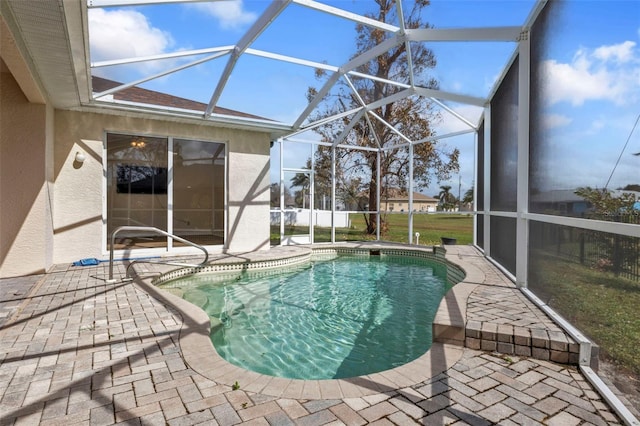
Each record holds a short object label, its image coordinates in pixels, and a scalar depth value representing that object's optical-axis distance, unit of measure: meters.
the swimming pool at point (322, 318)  3.66
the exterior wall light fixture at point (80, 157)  7.17
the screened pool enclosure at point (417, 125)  2.86
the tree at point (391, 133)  12.84
